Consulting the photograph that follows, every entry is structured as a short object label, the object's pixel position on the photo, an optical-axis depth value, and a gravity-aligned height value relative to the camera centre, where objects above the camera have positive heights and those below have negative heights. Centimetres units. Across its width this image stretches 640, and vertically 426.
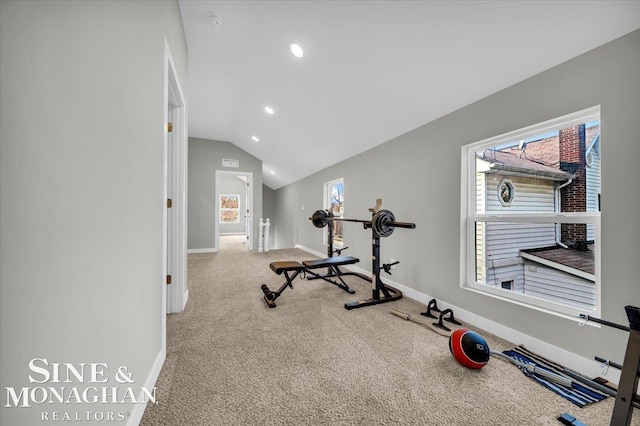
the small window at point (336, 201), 526 +28
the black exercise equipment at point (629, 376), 106 -72
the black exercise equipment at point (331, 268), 322 -87
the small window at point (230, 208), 1144 +21
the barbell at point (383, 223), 280 -11
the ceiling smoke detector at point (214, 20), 254 +206
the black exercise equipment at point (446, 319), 227 -105
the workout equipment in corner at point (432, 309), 252 -101
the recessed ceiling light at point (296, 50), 260 +178
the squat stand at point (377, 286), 286 -89
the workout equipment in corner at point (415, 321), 217 -106
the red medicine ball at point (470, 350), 168 -96
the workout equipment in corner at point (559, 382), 142 -109
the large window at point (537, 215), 174 -1
